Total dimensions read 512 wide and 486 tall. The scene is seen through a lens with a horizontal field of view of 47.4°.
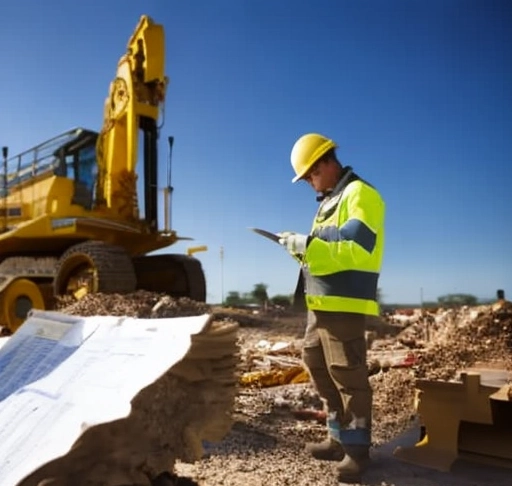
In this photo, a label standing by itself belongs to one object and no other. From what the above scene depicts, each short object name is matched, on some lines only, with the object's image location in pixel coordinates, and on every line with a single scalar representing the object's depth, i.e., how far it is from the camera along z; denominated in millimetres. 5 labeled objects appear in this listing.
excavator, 11000
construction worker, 3088
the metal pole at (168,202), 11055
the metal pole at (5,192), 12347
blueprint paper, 1918
